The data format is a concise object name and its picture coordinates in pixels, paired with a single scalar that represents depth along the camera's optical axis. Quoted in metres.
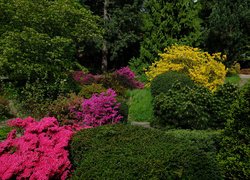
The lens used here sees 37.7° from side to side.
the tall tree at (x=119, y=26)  22.20
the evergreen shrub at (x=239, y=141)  5.58
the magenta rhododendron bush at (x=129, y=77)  17.33
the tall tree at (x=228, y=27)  19.52
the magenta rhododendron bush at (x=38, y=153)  5.24
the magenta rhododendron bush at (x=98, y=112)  9.12
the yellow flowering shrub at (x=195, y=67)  13.84
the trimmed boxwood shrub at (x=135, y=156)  4.38
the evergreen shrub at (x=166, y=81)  12.36
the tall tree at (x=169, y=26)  20.09
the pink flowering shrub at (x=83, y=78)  17.19
